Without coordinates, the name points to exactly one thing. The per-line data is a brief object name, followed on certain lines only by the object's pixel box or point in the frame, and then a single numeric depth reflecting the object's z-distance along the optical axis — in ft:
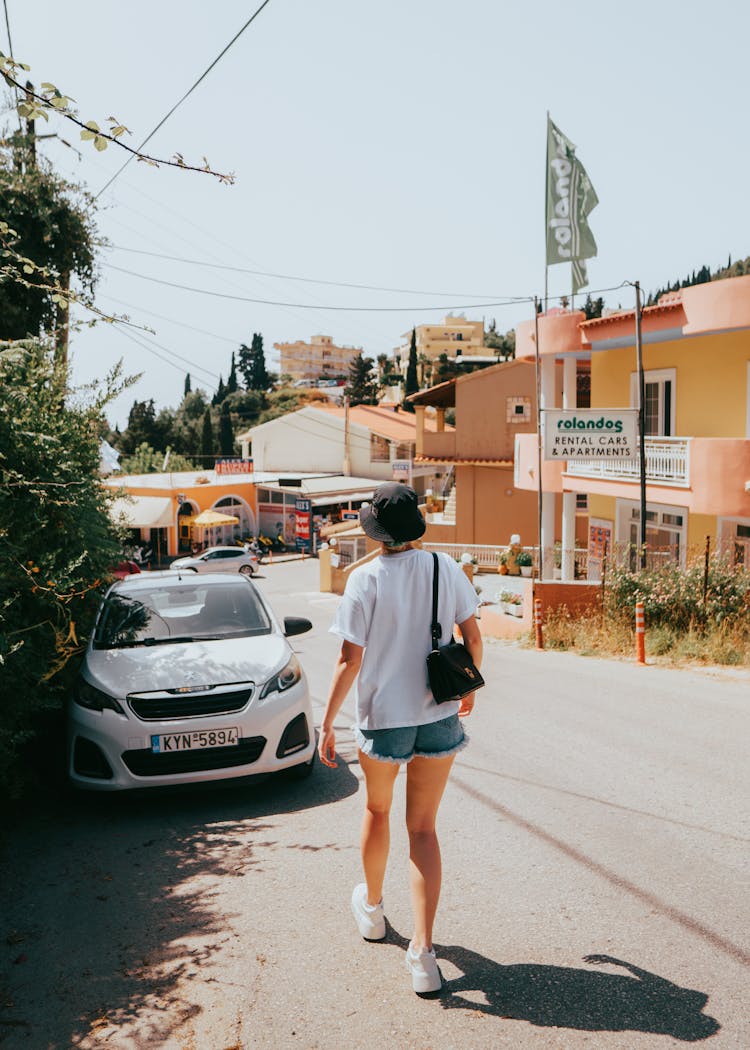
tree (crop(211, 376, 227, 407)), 362.98
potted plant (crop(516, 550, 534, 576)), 92.73
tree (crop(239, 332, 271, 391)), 420.77
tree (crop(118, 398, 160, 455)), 266.16
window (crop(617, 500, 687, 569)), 66.28
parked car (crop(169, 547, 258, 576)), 124.88
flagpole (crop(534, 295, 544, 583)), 72.38
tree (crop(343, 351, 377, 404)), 320.29
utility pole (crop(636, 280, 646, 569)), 58.39
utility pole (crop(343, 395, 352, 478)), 198.20
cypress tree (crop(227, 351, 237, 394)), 389.97
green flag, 76.13
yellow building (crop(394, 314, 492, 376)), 466.62
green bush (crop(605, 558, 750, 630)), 43.83
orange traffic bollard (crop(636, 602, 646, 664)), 41.01
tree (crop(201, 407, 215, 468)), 260.21
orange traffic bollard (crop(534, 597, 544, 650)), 51.60
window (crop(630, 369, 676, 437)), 65.72
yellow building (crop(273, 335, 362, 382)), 581.53
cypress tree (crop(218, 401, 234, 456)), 265.34
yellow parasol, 152.97
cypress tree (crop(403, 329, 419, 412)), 315.17
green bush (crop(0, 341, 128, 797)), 17.28
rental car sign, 60.54
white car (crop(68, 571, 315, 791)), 17.87
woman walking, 11.05
